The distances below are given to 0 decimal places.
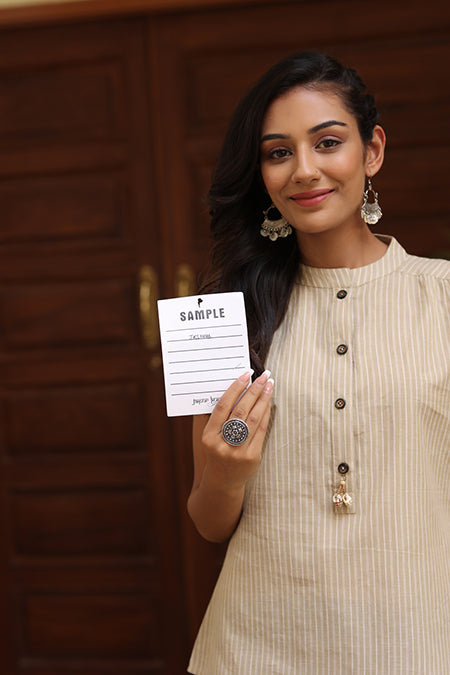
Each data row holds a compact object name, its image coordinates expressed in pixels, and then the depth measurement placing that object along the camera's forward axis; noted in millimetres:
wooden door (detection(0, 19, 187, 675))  2436
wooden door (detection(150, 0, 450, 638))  2275
